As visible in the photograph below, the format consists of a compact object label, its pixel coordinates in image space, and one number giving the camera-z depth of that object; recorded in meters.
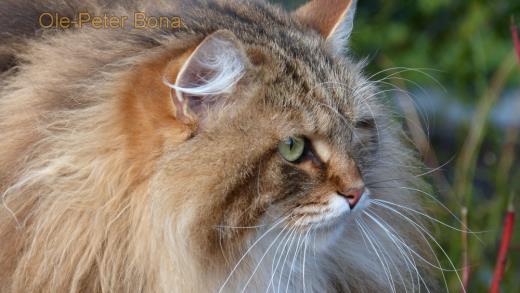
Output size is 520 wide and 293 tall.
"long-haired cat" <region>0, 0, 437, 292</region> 4.02
